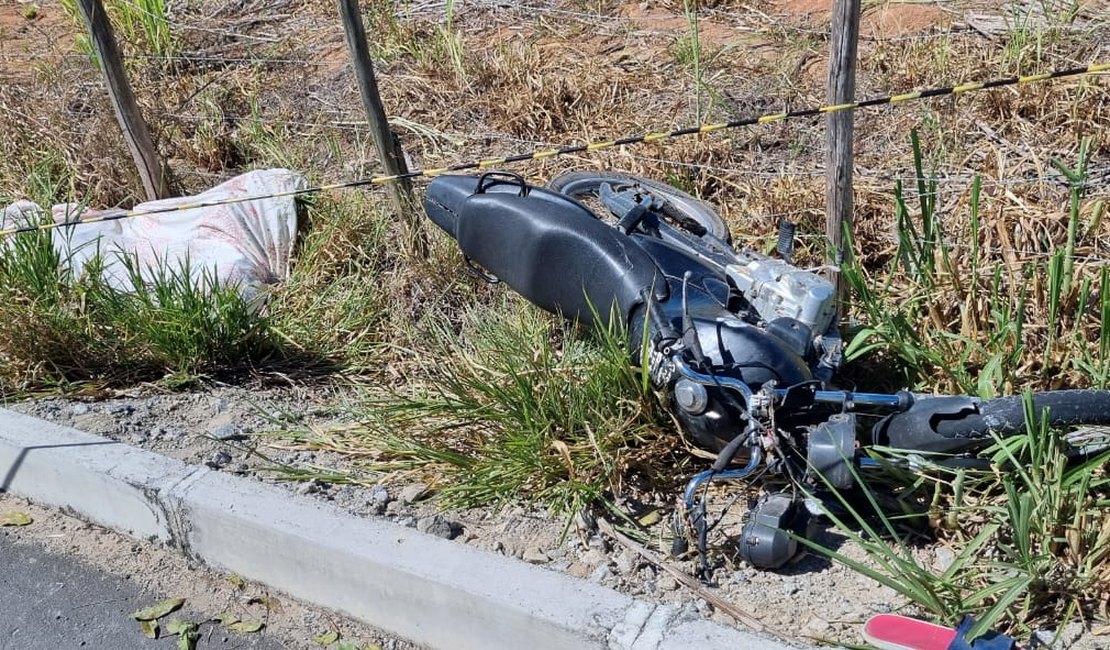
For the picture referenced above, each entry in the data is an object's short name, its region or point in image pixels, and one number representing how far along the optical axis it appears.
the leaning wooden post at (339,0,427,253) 4.61
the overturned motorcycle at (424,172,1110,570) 3.03
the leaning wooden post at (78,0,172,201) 5.18
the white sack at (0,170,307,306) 4.91
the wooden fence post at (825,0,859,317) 3.61
